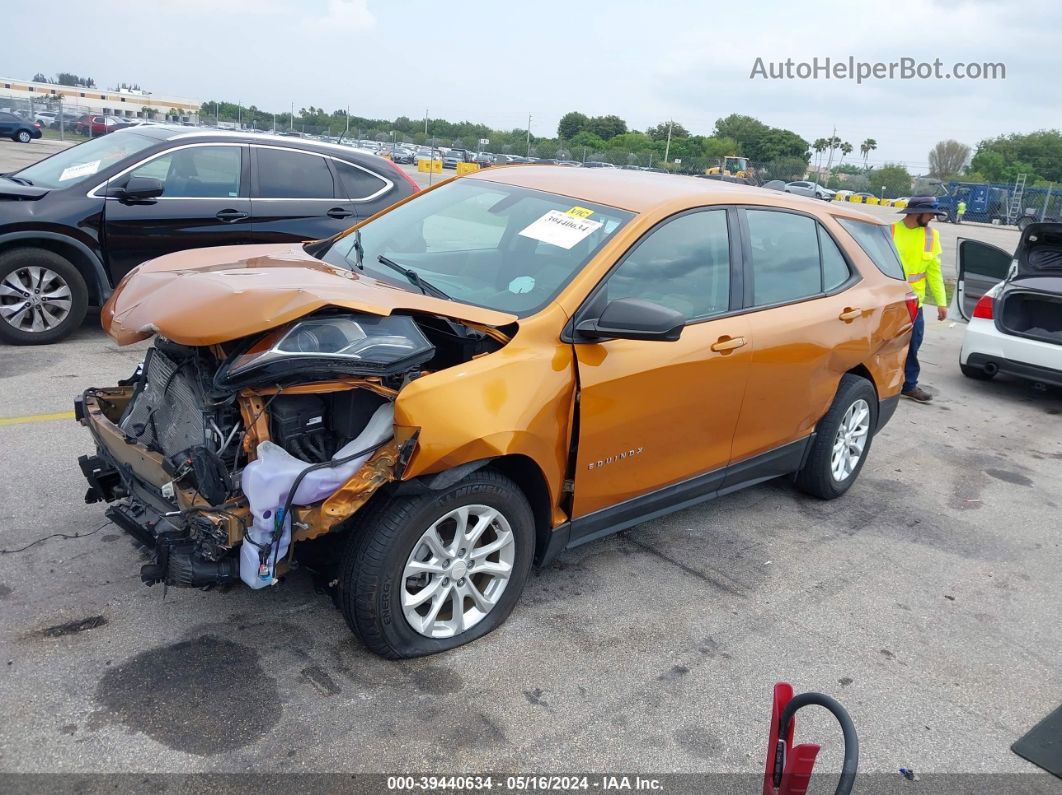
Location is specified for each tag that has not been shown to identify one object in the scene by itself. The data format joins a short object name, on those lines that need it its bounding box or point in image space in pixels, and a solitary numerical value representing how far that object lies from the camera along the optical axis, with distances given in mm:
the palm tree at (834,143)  89600
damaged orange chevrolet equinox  2914
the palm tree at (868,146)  106000
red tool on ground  2021
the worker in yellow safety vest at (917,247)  7523
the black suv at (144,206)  6641
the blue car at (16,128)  34250
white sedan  7973
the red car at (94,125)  36906
